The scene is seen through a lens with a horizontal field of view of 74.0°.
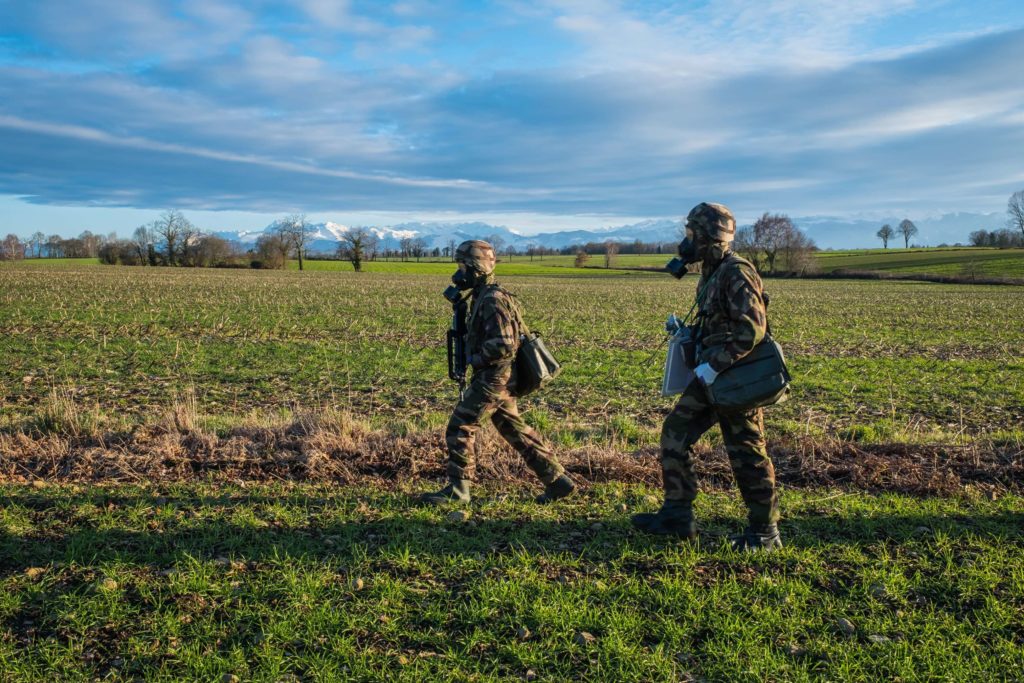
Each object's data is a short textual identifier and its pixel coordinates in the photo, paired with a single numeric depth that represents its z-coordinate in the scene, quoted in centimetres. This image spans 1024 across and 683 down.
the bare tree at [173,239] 10200
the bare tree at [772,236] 8644
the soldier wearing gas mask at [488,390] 605
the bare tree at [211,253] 9981
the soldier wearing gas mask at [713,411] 496
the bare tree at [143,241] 10269
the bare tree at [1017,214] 10344
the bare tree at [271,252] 10056
